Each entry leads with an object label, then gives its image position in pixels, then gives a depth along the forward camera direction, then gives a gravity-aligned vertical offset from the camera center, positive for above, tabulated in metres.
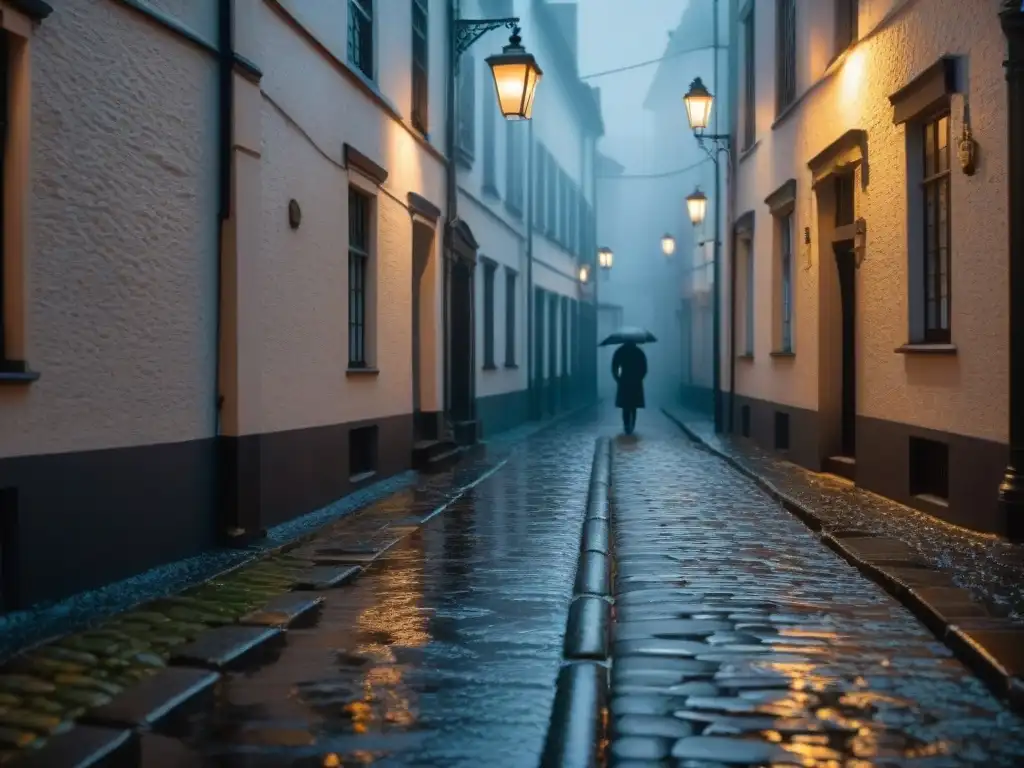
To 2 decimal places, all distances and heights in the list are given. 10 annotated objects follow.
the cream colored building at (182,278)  6.40 +0.73
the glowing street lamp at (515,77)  13.28 +3.30
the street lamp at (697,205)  23.88 +3.45
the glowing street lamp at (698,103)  18.06 +4.08
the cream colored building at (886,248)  8.86 +1.26
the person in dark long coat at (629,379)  23.02 +0.10
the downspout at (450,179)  16.84 +2.84
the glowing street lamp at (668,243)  33.66 +3.81
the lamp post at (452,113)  16.83 +3.75
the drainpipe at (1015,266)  8.15 +0.77
